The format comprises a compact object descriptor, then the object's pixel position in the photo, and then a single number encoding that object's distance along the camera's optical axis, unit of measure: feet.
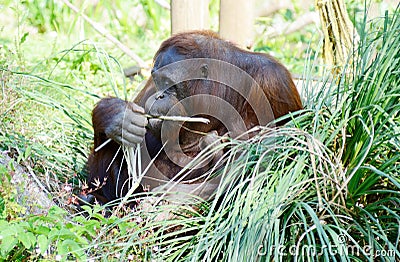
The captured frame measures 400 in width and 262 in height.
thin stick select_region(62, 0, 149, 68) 33.69
